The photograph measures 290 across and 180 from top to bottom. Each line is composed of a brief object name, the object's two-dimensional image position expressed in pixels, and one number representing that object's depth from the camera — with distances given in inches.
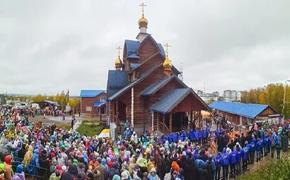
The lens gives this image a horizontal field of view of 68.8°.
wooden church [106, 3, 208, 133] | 688.6
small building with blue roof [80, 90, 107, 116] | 1576.5
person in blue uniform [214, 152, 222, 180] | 361.9
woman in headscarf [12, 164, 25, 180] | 250.6
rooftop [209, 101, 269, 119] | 858.8
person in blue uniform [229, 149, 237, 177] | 376.1
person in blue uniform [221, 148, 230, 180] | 367.5
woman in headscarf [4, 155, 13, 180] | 249.9
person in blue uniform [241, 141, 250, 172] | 399.3
